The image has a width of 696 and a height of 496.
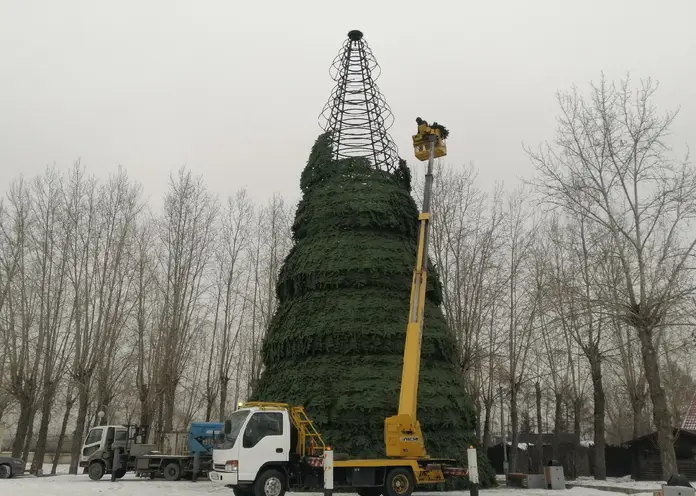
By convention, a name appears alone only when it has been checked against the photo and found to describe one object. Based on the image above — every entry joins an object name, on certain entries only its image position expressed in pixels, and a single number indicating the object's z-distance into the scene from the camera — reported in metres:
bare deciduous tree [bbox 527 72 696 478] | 14.65
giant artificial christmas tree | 15.18
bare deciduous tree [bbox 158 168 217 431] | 27.66
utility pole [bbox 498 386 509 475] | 28.68
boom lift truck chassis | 12.35
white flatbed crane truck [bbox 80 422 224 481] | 21.05
